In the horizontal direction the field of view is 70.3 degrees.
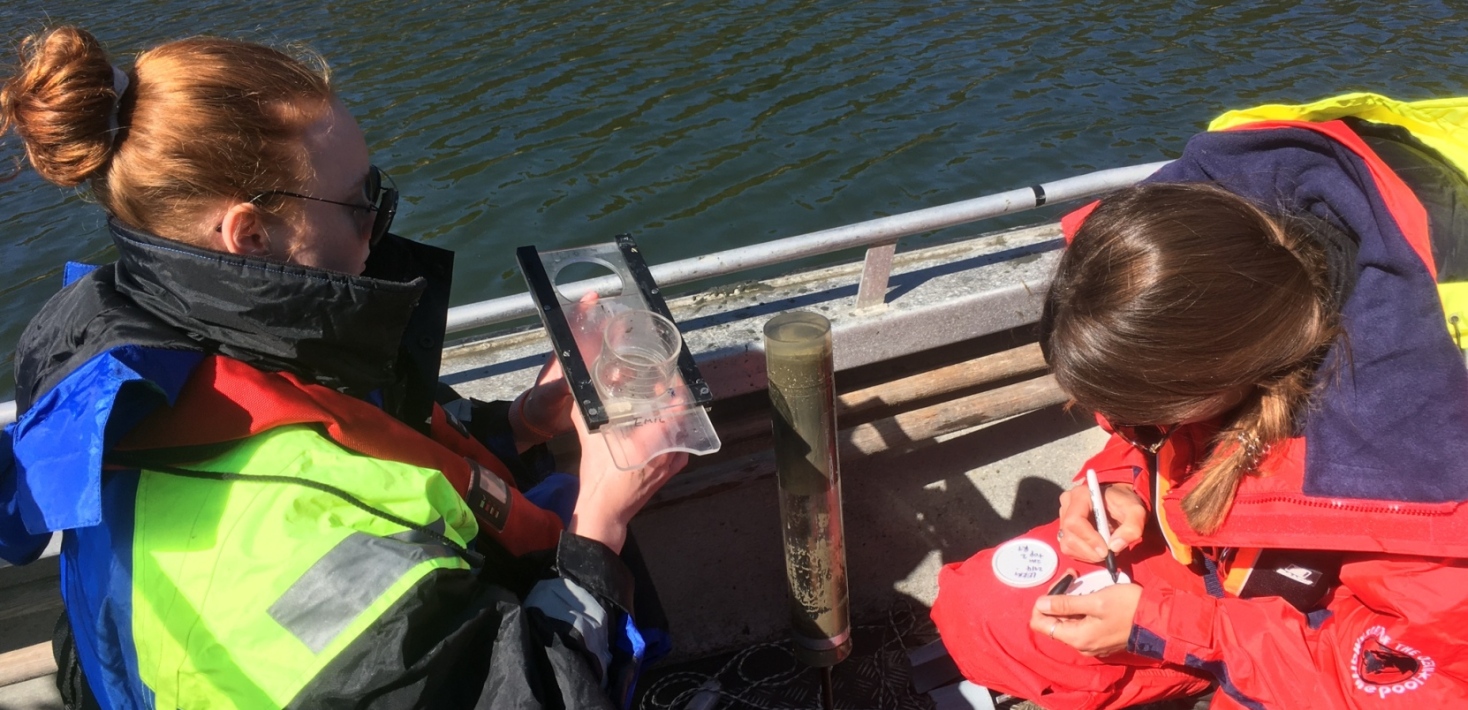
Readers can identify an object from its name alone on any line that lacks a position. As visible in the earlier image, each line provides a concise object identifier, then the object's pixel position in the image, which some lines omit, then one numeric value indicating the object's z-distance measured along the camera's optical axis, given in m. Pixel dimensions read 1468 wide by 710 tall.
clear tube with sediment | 2.13
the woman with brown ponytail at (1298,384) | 1.86
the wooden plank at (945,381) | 3.05
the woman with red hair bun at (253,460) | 1.54
